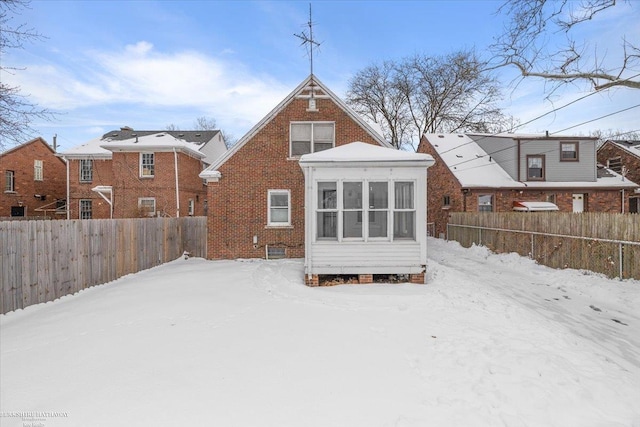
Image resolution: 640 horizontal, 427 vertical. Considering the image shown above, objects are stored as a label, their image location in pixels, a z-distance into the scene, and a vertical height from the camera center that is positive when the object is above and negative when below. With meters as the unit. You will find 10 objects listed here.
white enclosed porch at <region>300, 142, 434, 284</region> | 7.91 -0.07
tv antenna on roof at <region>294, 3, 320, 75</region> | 12.29 +6.61
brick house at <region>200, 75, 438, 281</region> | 12.20 +1.19
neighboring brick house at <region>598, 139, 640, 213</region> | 23.41 +4.03
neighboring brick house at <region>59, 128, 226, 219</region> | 19.36 +2.08
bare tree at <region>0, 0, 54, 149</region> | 6.02 +2.17
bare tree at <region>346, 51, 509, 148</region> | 30.17 +11.05
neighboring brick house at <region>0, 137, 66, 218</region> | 22.95 +2.30
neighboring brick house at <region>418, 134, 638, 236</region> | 18.88 +1.80
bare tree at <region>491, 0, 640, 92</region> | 8.18 +4.31
